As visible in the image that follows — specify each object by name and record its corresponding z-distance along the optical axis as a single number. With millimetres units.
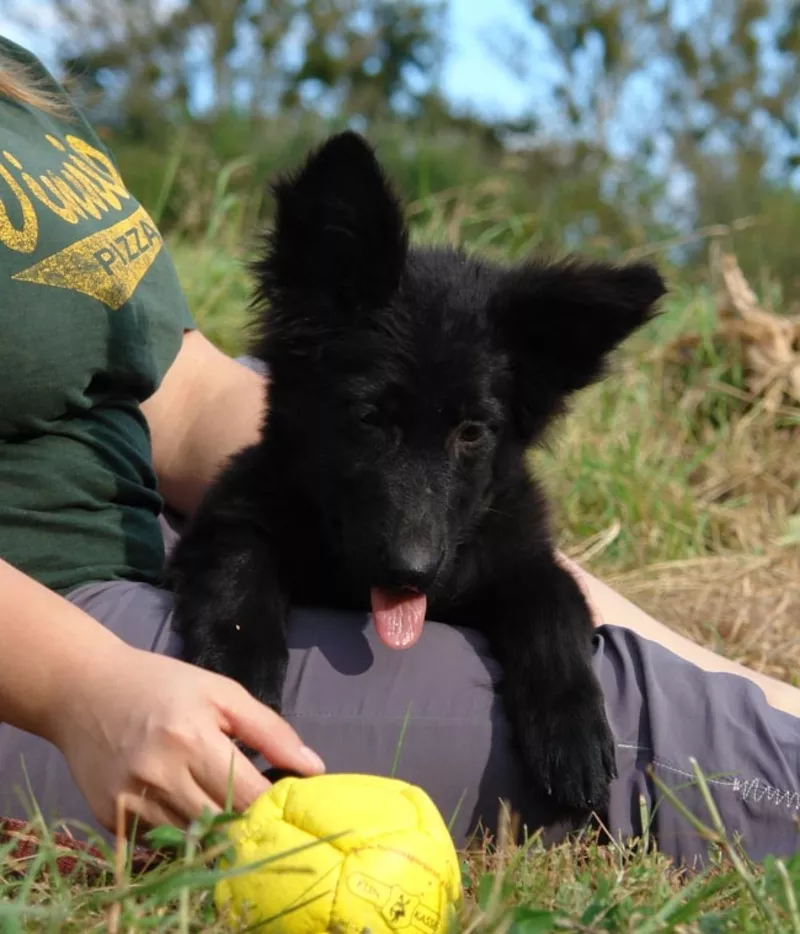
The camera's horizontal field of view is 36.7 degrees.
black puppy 2018
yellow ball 1449
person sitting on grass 1608
